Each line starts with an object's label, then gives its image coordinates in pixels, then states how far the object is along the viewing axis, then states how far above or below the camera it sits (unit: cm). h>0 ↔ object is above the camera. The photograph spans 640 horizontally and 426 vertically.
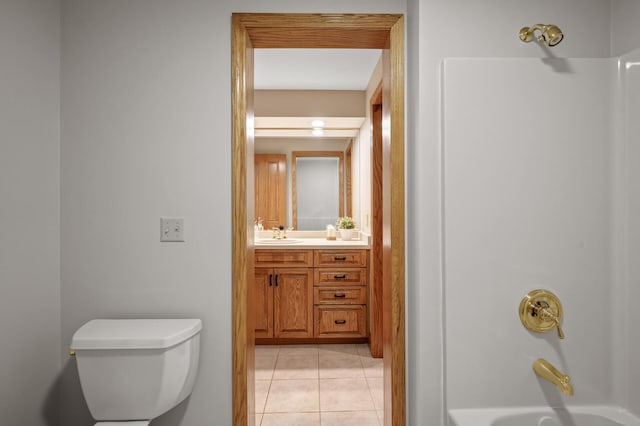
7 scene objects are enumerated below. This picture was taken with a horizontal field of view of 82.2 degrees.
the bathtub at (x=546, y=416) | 140 -80
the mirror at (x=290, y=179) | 409 +34
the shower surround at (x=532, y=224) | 146 -6
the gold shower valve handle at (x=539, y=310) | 145 -40
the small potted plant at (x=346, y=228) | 383 -20
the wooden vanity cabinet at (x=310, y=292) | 338 -76
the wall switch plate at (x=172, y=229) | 161 -8
